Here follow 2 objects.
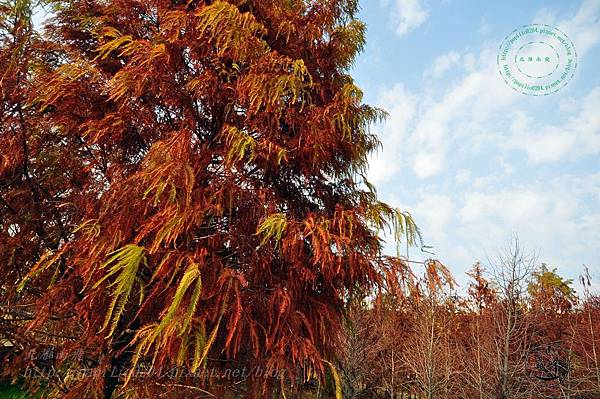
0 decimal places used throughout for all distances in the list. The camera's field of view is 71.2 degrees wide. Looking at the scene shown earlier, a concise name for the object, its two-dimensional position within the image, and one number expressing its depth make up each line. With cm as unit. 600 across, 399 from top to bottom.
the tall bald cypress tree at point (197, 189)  313
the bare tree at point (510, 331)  1012
